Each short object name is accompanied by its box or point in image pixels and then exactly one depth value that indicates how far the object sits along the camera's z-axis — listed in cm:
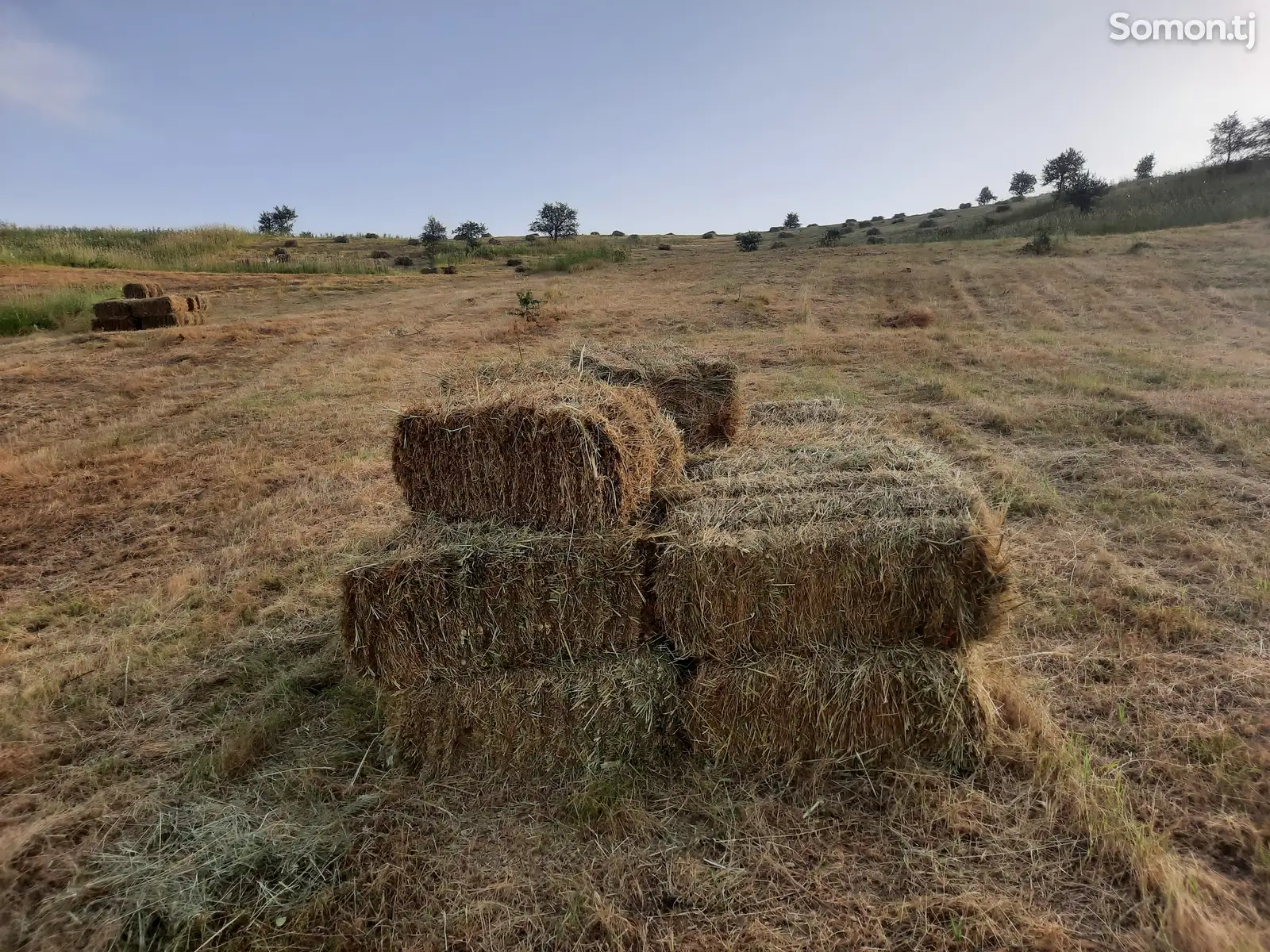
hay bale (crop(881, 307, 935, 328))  1578
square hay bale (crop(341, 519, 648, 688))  314
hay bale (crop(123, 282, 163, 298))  1805
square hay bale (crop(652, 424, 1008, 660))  301
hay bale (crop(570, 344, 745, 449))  530
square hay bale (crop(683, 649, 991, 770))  308
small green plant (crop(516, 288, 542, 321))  1717
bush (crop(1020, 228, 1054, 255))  2356
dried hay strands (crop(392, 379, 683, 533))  322
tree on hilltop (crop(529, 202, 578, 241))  5306
